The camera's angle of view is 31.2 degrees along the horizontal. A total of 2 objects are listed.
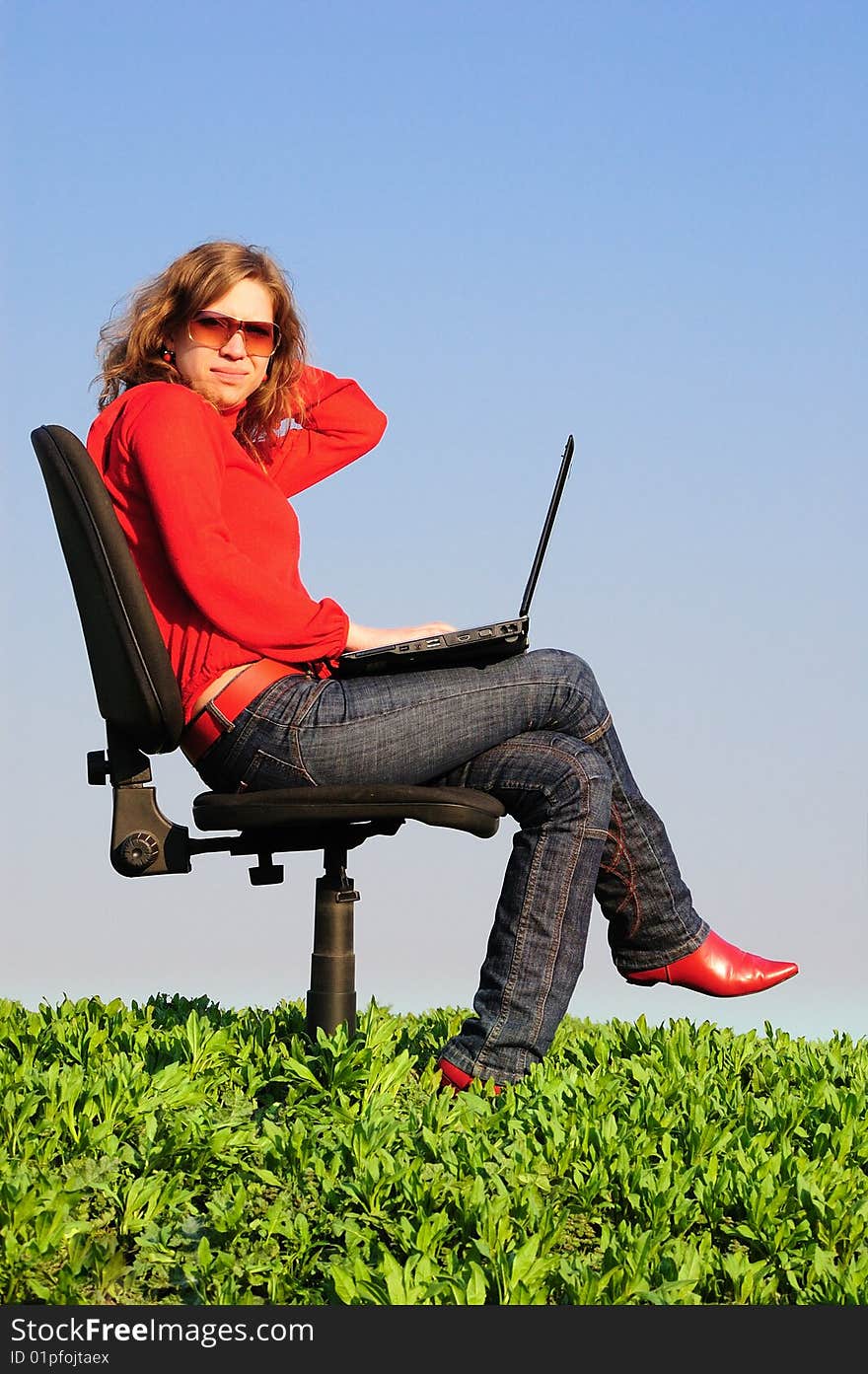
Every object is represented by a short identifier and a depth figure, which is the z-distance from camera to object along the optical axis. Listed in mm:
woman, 3873
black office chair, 3842
